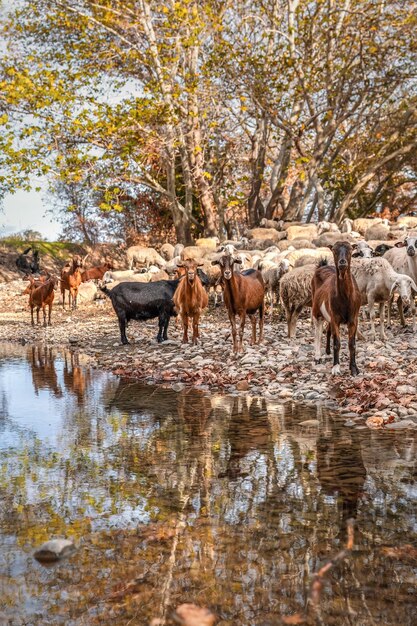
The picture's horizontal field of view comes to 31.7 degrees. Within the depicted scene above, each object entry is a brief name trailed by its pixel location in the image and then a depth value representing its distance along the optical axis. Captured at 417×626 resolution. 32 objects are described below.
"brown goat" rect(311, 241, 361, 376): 9.74
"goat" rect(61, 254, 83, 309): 25.52
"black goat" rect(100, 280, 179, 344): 15.85
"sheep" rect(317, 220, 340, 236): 27.20
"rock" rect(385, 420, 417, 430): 7.33
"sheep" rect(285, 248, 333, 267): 20.24
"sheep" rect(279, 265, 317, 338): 14.97
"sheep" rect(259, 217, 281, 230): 31.17
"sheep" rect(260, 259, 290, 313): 19.06
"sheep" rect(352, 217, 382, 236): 27.90
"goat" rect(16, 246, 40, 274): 36.28
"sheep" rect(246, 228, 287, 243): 28.23
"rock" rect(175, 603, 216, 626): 3.28
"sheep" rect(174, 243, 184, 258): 29.81
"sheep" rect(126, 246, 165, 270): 33.59
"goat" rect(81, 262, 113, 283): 31.42
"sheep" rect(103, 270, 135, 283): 27.13
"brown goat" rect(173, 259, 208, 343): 14.55
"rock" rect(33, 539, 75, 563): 4.11
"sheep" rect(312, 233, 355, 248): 24.12
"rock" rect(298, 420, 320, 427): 7.65
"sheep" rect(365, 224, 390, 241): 24.35
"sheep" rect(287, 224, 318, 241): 27.40
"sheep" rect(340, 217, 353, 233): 27.48
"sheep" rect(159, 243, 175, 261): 32.49
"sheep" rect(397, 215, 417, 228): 27.27
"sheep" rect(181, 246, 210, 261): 27.29
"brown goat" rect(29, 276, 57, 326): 21.55
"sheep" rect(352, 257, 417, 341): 13.85
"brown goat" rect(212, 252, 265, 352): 12.45
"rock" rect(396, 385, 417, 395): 8.45
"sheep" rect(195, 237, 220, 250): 28.38
